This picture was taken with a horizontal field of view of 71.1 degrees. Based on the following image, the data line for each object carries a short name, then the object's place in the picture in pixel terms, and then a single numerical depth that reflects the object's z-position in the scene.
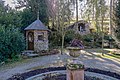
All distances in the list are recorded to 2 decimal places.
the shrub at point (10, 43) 5.51
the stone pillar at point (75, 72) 3.02
